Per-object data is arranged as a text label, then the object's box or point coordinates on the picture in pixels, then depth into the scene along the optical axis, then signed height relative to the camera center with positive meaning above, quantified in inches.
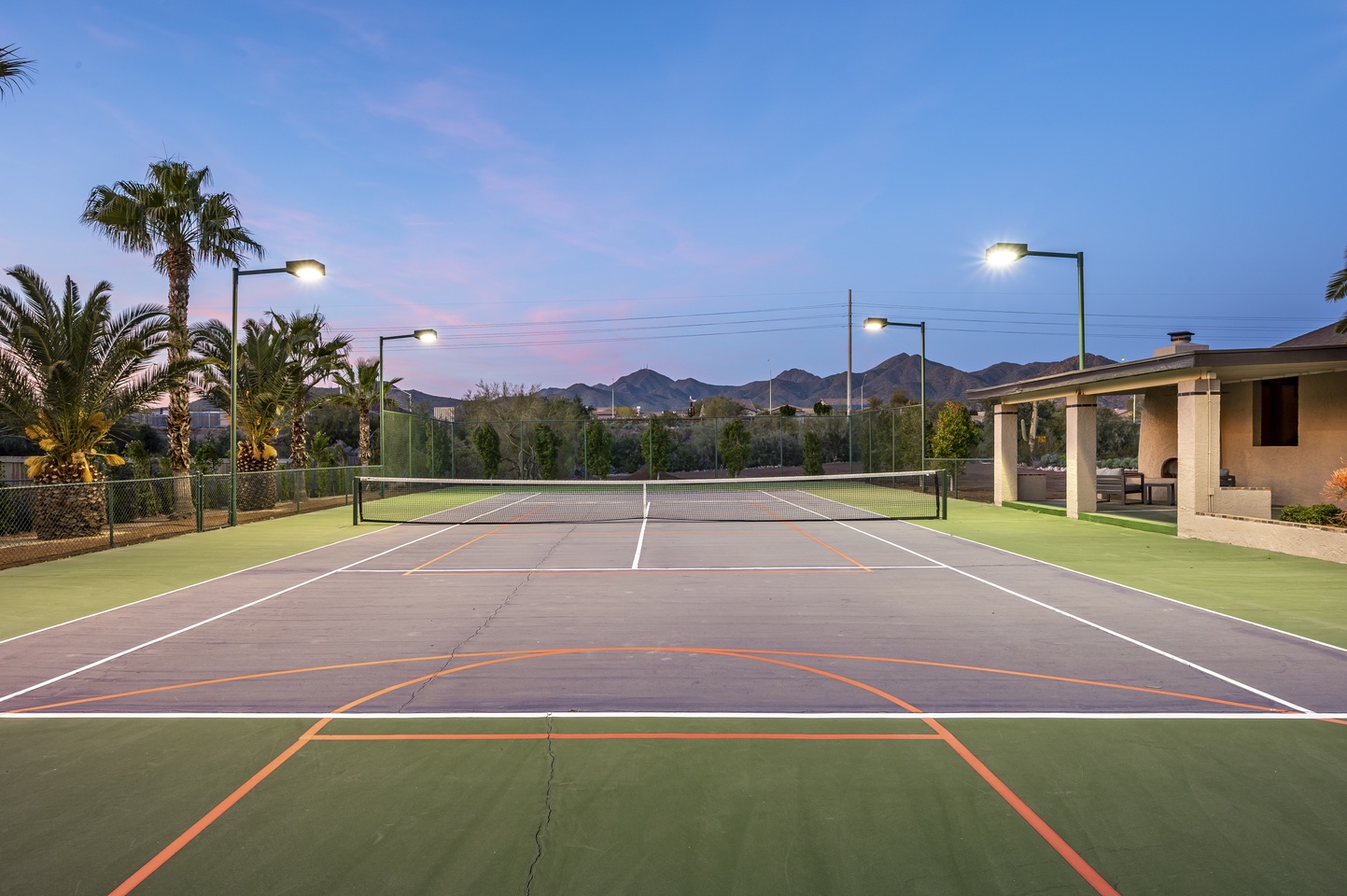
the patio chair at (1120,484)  853.2 -36.0
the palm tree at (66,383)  628.4 +61.7
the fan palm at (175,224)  772.6 +237.4
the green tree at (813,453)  1501.0 +3.3
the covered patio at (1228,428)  578.2 +24.8
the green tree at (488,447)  1486.2 +14.9
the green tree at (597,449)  1504.7 +11.2
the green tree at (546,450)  1471.5 +9.3
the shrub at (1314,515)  508.1 -41.4
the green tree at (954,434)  1156.5 +30.8
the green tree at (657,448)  1531.7 +13.1
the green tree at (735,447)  1499.8 +14.5
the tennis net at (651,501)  879.7 -67.5
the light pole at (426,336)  1004.6 +156.8
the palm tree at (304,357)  999.6 +132.7
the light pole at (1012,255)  624.7 +162.9
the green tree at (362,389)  1237.7 +108.2
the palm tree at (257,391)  915.4 +79.4
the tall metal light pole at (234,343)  690.8 +108.2
